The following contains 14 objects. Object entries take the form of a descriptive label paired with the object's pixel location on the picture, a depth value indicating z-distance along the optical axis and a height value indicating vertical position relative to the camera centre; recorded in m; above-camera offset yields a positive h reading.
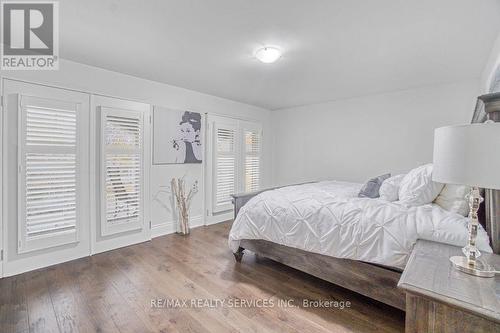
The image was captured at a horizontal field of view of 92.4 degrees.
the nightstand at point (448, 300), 0.88 -0.51
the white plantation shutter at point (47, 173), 2.45 -0.12
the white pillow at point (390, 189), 2.34 -0.22
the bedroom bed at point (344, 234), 1.71 -0.57
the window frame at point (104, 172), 2.99 -0.11
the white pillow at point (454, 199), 1.83 -0.26
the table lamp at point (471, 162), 0.94 +0.02
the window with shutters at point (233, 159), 4.35 +0.12
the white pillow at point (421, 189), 2.00 -0.19
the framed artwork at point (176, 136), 3.56 +0.43
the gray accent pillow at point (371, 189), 2.63 -0.25
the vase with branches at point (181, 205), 3.75 -0.65
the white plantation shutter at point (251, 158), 4.93 +0.15
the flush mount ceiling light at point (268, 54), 2.36 +1.12
